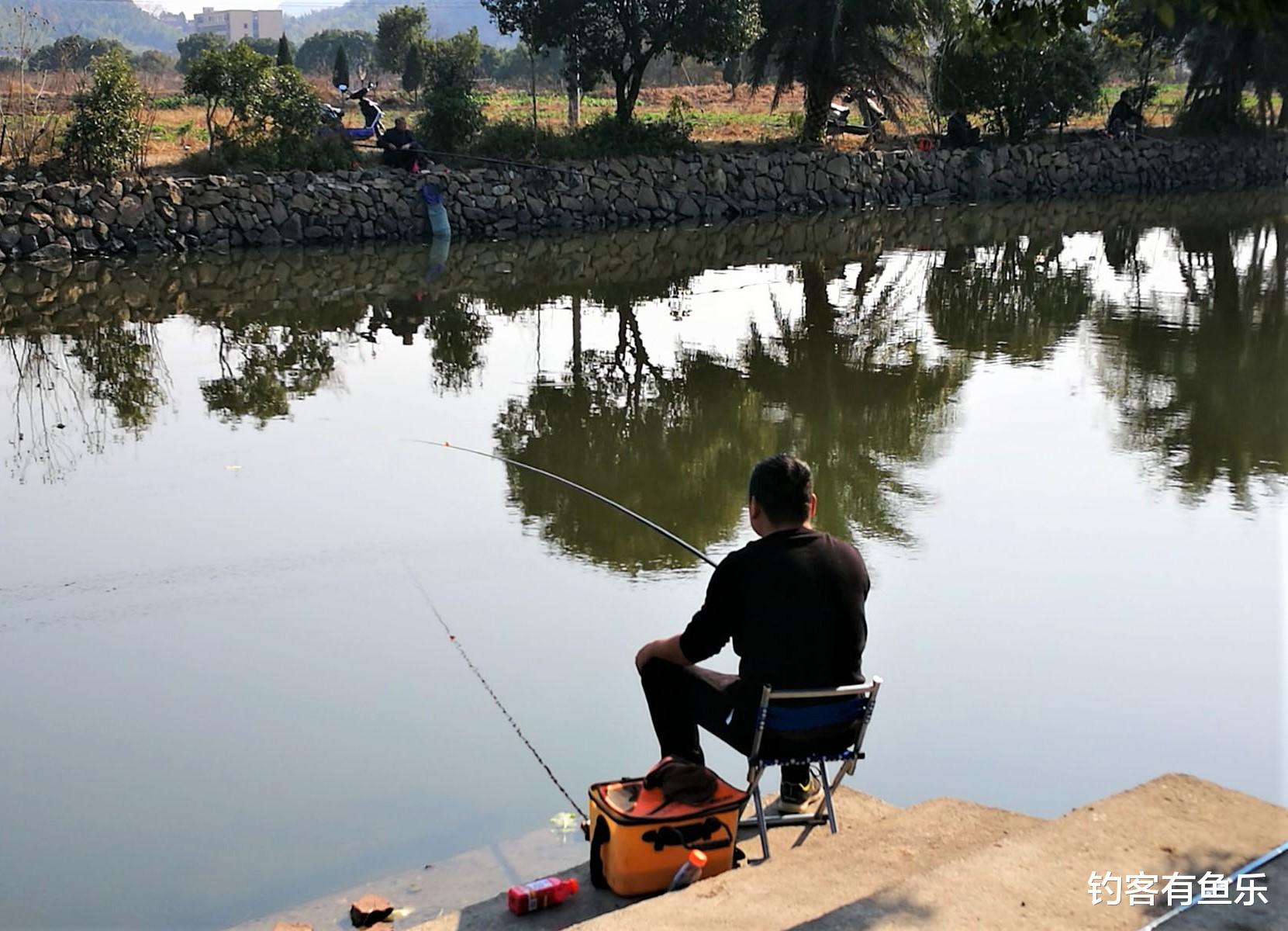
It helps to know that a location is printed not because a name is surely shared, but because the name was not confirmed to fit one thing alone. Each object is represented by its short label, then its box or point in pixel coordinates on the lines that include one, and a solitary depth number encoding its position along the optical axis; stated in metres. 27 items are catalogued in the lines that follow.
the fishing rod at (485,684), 4.31
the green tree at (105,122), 19.19
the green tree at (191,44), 62.89
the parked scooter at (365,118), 21.72
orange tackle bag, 3.34
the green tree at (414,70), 33.97
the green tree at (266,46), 65.44
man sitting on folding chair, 3.40
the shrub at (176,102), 26.91
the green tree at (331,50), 60.71
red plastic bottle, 3.32
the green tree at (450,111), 22.02
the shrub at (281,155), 20.50
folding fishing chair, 3.35
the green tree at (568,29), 22.64
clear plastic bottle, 3.30
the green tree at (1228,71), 27.14
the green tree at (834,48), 23.70
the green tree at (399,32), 42.88
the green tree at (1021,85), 26.47
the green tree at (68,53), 27.29
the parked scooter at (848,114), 26.61
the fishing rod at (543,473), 4.50
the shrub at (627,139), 23.30
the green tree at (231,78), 20.30
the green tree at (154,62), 57.84
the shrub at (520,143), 22.65
